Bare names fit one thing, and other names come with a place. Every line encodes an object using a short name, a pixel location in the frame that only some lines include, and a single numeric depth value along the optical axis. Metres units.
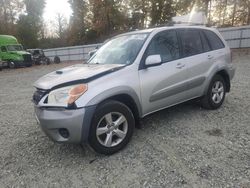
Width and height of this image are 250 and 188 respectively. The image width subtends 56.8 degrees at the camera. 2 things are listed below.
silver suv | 3.12
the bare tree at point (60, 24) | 41.20
